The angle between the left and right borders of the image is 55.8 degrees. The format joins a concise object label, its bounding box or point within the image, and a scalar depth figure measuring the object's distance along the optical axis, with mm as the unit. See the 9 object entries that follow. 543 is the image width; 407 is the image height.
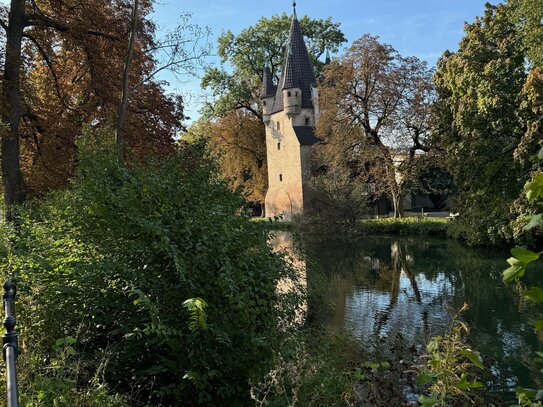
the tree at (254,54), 40781
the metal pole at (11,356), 2260
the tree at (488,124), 19047
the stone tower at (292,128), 38259
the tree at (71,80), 11906
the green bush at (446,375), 1779
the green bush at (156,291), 4191
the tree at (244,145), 39062
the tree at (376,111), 26859
